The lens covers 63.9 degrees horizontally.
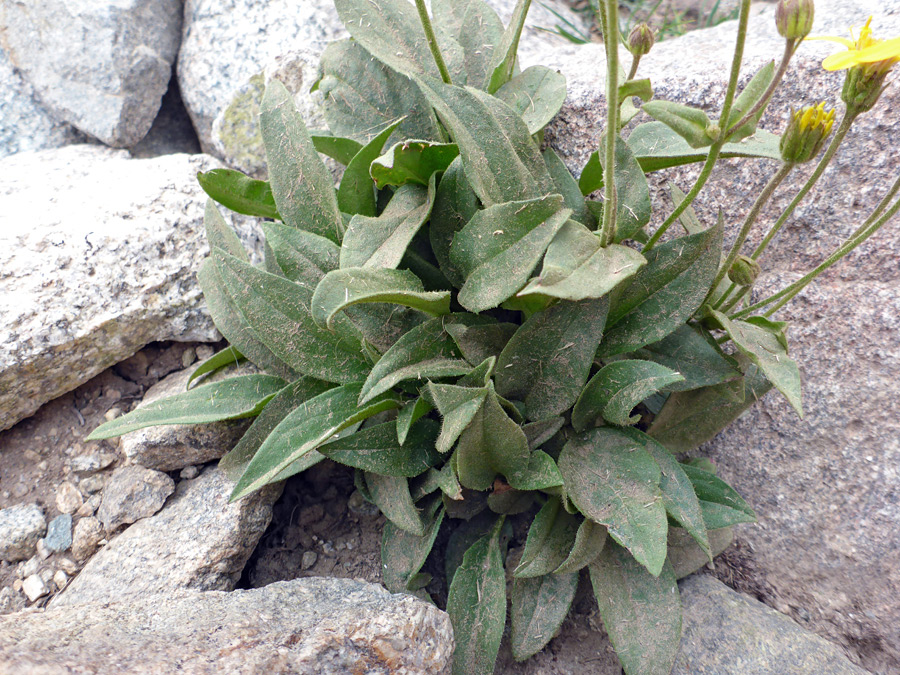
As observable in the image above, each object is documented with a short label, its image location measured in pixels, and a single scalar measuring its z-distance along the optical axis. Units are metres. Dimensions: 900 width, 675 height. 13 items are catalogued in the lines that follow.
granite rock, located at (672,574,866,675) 0.30
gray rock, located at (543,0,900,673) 0.33
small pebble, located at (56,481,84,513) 0.38
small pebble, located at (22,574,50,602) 0.36
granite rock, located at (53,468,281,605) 0.33
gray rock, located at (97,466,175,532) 0.36
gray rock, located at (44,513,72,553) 0.37
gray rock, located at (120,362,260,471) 0.36
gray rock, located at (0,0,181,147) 0.51
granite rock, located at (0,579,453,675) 0.25
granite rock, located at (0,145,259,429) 0.38
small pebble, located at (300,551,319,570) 0.37
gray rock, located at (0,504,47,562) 0.37
